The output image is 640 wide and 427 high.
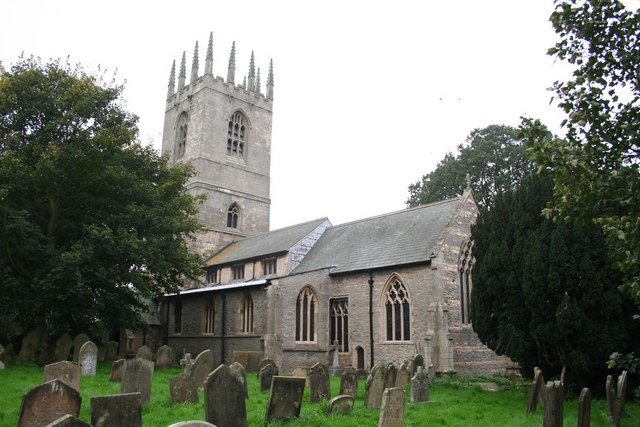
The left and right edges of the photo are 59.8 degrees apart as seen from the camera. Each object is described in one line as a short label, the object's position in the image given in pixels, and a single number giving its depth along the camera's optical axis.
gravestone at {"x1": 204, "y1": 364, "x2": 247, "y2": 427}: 8.55
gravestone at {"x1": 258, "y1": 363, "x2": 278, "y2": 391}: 14.09
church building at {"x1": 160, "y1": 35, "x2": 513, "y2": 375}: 20.38
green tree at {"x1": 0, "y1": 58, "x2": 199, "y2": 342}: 18.50
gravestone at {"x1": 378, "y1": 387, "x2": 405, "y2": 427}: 8.81
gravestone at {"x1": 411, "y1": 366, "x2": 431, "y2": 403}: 13.02
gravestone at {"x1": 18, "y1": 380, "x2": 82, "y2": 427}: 6.72
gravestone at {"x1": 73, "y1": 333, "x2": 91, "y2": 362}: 18.23
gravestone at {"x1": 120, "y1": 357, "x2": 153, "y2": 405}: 10.92
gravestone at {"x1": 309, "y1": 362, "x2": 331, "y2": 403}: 12.27
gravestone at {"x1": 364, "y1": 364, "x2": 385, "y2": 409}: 11.72
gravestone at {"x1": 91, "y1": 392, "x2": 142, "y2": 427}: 6.31
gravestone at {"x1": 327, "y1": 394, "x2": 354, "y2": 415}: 10.27
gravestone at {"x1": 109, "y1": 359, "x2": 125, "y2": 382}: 14.31
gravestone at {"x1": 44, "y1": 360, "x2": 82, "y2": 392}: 11.01
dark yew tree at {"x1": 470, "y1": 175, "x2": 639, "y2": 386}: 11.77
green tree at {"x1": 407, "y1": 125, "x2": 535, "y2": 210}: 37.59
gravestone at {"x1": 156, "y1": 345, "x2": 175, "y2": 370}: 20.42
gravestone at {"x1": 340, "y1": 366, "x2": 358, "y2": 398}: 12.97
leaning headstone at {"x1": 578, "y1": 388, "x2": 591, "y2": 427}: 8.78
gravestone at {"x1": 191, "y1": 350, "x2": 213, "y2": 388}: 12.83
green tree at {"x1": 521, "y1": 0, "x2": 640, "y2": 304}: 6.89
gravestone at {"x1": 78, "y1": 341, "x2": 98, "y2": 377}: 15.50
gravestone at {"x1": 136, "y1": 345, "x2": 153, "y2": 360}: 18.45
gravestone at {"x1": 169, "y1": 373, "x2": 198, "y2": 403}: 10.97
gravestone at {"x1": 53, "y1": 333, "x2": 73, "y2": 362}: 18.83
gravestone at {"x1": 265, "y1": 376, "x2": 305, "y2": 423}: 9.39
